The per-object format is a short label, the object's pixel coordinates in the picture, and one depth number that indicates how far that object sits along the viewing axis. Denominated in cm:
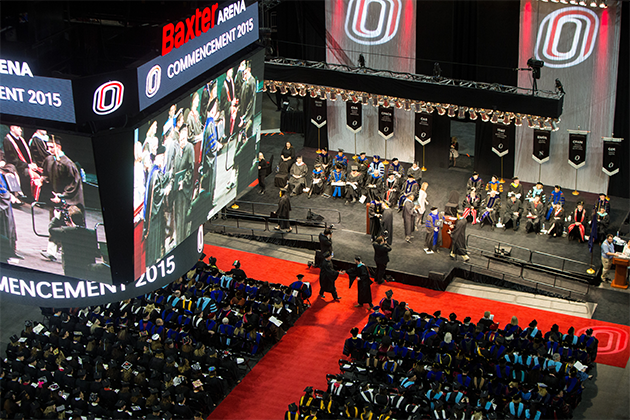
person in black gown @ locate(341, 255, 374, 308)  2423
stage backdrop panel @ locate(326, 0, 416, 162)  3241
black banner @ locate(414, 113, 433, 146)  3263
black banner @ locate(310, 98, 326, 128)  3469
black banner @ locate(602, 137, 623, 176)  2954
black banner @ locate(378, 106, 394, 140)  3353
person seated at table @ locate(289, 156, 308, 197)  3142
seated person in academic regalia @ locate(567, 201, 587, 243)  2742
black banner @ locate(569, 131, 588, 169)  3017
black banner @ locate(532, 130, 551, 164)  3080
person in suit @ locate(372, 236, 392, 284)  2520
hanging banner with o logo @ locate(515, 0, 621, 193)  2873
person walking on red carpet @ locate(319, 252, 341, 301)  2475
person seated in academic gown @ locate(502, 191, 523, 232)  2844
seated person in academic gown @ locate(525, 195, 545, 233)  2822
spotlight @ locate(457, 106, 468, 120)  2924
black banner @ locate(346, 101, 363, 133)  3406
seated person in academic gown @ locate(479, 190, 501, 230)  2858
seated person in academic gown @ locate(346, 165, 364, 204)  3072
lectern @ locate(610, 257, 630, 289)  2503
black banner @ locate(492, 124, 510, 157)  3133
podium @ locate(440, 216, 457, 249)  2702
